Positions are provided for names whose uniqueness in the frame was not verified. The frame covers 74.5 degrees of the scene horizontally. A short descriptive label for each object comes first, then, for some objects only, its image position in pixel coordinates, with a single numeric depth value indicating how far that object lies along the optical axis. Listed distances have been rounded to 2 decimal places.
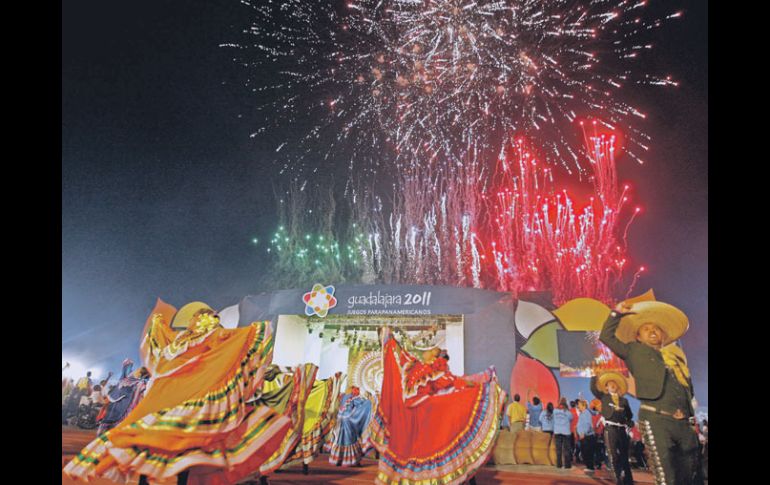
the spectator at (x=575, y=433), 8.75
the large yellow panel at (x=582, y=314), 11.86
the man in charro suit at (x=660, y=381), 3.91
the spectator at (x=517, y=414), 9.54
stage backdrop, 11.80
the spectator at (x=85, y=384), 13.62
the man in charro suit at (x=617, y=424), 5.96
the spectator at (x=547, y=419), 8.62
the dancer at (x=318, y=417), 6.95
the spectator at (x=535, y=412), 9.08
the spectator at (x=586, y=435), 7.94
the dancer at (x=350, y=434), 7.72
